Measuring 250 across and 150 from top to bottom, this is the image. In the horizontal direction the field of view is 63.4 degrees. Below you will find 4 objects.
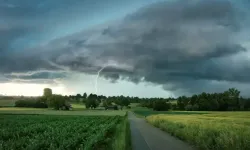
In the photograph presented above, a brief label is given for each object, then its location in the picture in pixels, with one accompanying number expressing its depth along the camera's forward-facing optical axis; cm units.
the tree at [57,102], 9812
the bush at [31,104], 9304
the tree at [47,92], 11366
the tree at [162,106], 10936
